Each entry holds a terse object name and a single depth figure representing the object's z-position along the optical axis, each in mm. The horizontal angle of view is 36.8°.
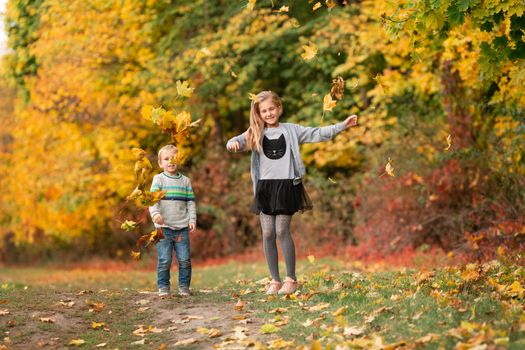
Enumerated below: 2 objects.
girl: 7129
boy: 7559
